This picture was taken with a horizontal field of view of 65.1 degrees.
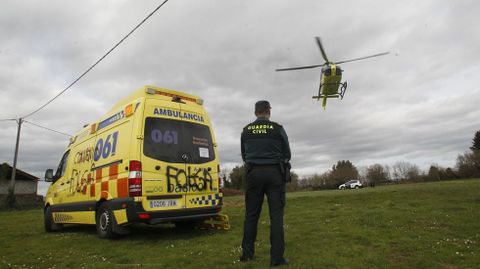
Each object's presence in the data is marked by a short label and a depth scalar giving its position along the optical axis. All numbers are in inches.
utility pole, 1220.1
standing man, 194.9
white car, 2593.5
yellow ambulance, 273.6
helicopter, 856.9
